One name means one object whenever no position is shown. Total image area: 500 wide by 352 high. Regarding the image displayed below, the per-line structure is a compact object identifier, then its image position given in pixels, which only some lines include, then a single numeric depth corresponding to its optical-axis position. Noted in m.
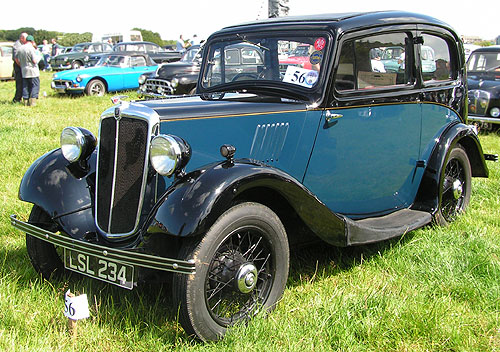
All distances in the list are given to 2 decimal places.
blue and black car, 2.58
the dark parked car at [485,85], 8.79
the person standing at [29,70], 11.62
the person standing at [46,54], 26.38
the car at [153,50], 18.59
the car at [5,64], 20.17
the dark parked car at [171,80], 12.02
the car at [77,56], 23.52
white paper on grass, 2.43
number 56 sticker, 3.45
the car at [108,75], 13.77
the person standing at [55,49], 28.12
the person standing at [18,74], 11.72
